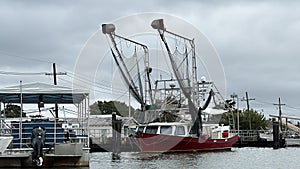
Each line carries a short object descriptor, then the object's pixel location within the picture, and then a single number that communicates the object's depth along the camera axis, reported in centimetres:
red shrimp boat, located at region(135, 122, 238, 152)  4894
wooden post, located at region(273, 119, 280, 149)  6306
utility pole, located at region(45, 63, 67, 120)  5978
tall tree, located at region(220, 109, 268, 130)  10288
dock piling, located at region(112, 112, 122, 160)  4850
